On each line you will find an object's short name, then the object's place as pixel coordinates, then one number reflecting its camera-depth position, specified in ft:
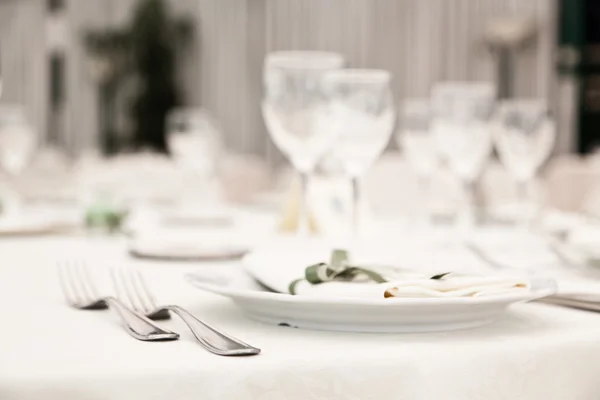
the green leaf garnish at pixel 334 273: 4.17
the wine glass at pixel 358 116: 5.24
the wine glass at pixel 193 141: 7.81
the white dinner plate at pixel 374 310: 3.87
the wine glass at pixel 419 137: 6.99
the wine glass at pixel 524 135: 6.35
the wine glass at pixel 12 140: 7.72
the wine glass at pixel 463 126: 6.16
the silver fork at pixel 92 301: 3.93
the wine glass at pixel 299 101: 5.44
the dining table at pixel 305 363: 3.37
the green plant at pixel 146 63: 35.70
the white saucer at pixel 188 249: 5.50
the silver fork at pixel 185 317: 3.62
